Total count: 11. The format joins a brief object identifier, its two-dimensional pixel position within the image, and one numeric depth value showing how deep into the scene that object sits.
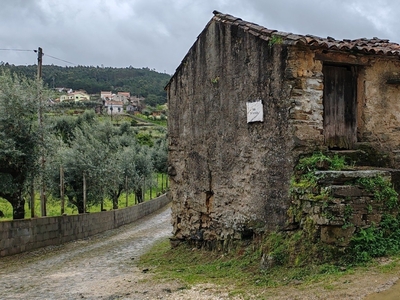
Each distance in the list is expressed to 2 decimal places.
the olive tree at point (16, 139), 15.45
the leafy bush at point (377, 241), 7.47
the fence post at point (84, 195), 22.38
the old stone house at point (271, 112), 9.16
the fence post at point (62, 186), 19.02
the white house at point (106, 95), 96.16
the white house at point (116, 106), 87.47
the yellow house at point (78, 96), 77.61
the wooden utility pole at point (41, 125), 16.72
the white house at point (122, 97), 98.88
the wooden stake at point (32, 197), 16.83
